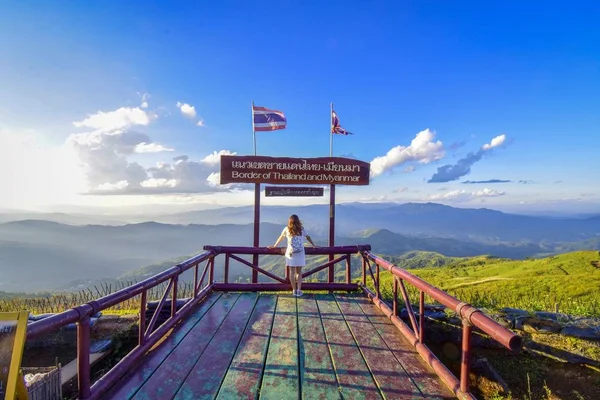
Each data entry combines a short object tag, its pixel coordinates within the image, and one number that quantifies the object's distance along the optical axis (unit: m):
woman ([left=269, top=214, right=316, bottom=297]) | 7.75
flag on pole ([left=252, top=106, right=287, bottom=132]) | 10.55
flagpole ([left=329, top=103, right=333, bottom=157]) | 10.45
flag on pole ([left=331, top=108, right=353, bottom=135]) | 11.18
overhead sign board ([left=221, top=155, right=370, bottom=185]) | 9.77
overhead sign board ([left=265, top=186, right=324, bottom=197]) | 9.97
